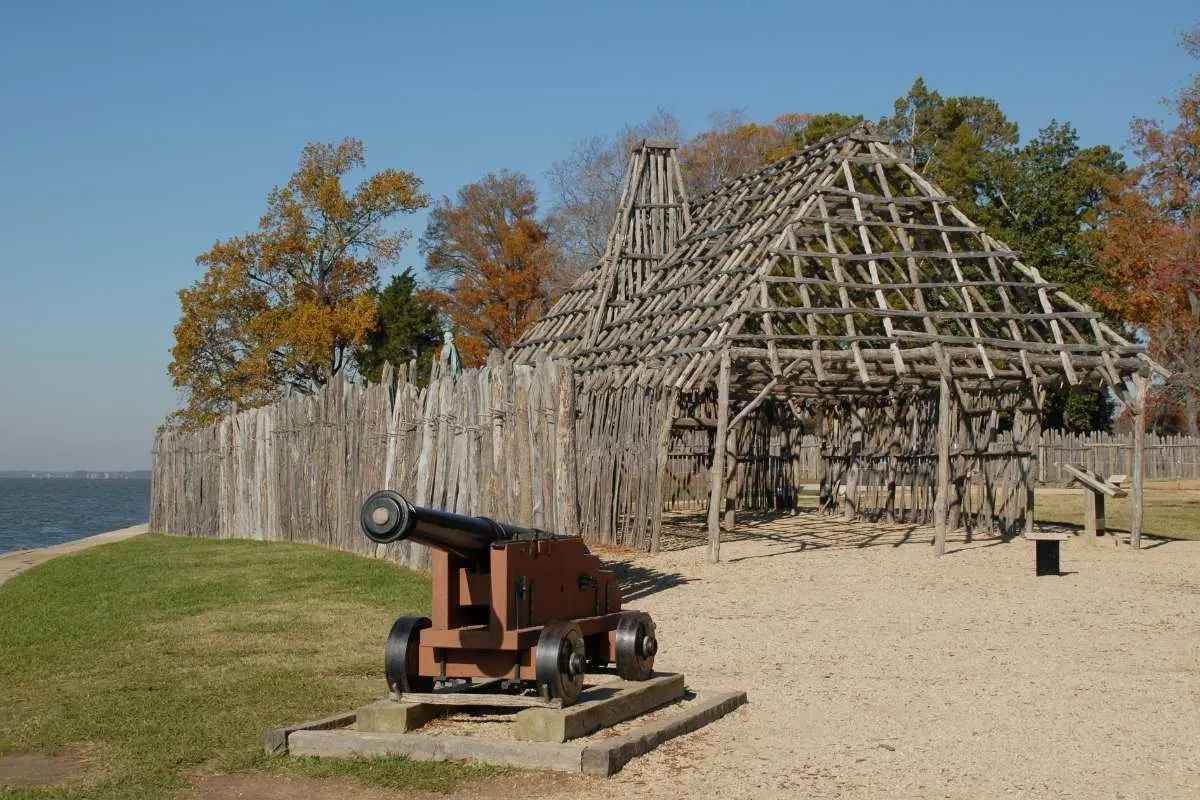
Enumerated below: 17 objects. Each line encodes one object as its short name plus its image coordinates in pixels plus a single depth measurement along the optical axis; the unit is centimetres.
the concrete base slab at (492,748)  626
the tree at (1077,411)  4872
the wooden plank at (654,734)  623
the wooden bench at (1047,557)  1530
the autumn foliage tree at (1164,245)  3469
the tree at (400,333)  4825
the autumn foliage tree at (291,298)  3750
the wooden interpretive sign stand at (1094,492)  1878
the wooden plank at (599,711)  659
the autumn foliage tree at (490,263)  4744
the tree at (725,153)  4703
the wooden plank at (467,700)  692
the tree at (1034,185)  4506
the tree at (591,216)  4891
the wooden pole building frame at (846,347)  1806
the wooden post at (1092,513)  1923
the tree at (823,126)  4535
